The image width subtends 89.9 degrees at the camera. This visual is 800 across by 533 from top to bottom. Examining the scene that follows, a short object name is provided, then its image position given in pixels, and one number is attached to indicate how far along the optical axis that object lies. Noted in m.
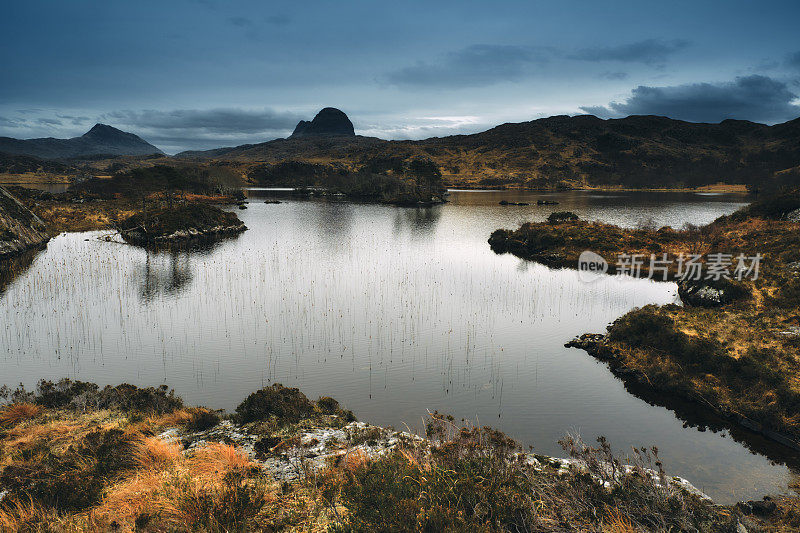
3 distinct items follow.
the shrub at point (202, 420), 12.15
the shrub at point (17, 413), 12.05
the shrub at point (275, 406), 12.79
